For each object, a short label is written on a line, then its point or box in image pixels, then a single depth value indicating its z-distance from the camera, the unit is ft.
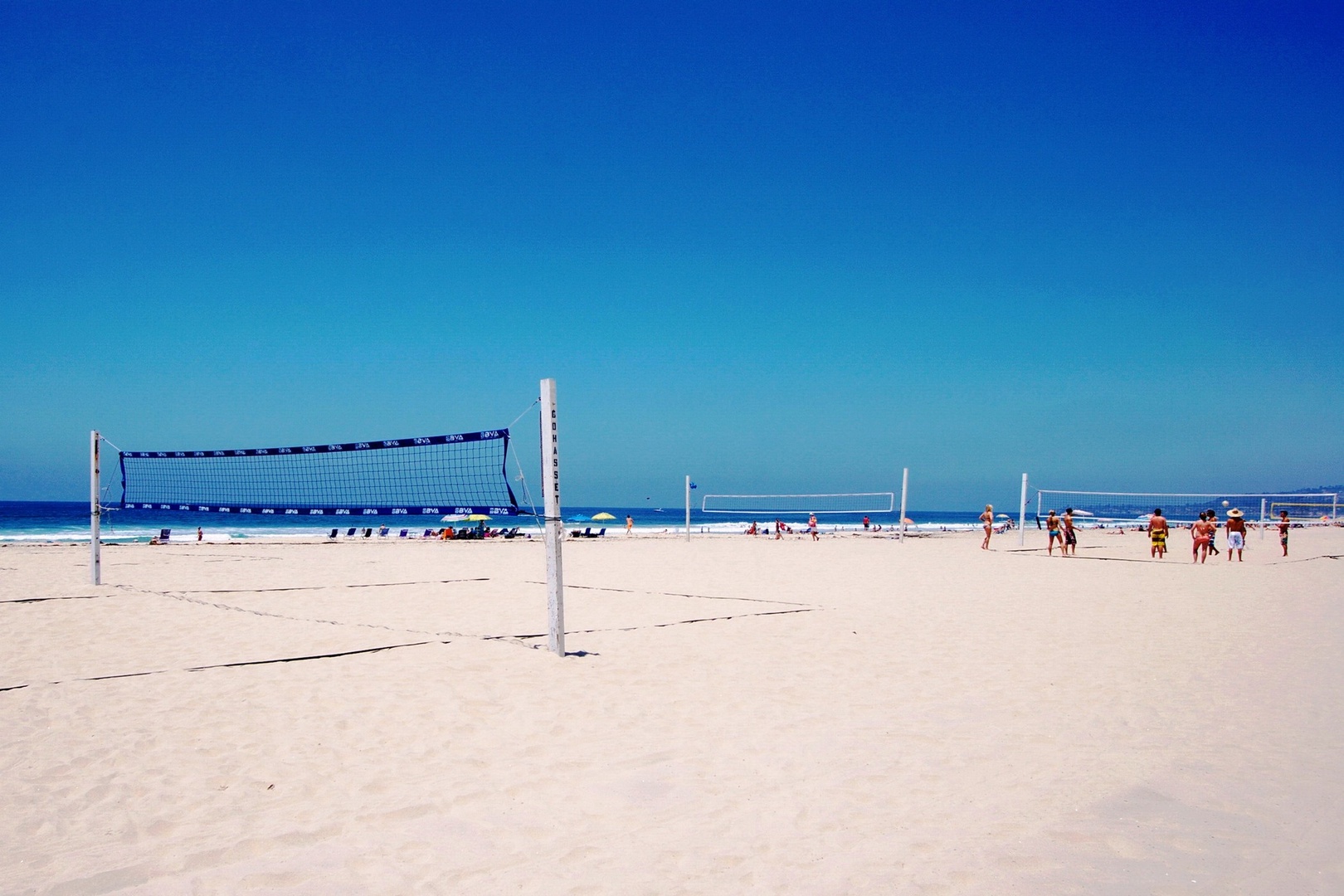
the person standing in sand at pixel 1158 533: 54.49
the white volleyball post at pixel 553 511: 18.44
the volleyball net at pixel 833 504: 280.10
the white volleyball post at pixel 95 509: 30.86
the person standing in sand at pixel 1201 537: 50.03
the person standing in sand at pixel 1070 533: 58.29
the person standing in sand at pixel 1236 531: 52.19
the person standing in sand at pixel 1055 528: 59.82
